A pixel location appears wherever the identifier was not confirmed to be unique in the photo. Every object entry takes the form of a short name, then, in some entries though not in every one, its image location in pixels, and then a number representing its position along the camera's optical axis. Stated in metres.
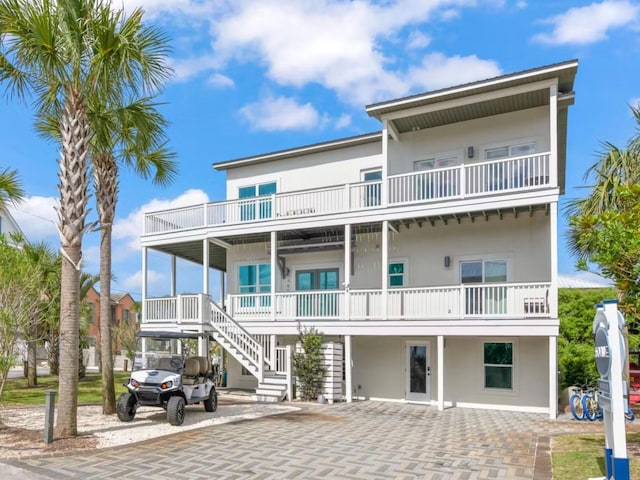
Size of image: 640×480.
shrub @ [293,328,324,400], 15.64
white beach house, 14.30
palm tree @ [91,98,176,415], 11.77
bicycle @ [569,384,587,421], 12.88
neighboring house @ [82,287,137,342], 53.72
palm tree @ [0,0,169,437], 9.05
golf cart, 11.38
